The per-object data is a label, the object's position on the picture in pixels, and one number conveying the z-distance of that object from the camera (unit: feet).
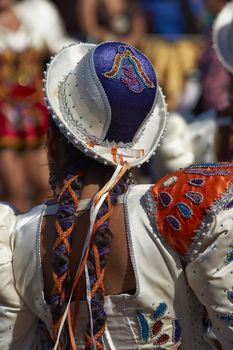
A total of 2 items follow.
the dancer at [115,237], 14.52
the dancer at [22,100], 35.92
